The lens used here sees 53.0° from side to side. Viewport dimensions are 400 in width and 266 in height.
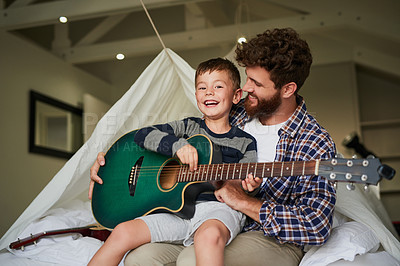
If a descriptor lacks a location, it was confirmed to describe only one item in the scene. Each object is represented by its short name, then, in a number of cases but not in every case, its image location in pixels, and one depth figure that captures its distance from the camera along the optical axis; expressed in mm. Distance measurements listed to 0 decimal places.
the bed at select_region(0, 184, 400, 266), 1486
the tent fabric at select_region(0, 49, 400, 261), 1830
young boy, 1372
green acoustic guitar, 1278
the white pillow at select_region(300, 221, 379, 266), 1460
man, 1414
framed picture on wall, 4000
